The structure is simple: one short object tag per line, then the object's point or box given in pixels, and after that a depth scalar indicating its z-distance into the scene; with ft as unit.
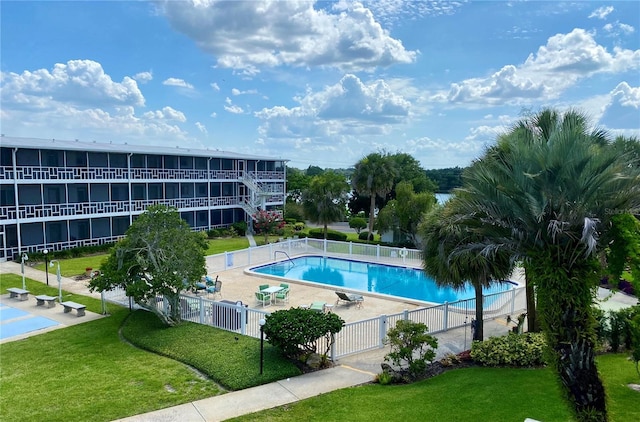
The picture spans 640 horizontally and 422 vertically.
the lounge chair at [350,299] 61.93
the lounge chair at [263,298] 62.49
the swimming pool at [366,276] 77.05
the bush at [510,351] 38.68
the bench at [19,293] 63.00
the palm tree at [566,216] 20.57
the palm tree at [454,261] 40.88
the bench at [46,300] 59.72
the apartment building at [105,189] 94.58
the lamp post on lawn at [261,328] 36.30
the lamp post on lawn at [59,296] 59.67
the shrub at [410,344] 37.25
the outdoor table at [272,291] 63.62
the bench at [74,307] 55.66
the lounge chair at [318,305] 56.75
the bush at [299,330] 38.65
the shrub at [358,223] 134.00
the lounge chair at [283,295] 64.18
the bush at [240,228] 135.95
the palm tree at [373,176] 119.65
